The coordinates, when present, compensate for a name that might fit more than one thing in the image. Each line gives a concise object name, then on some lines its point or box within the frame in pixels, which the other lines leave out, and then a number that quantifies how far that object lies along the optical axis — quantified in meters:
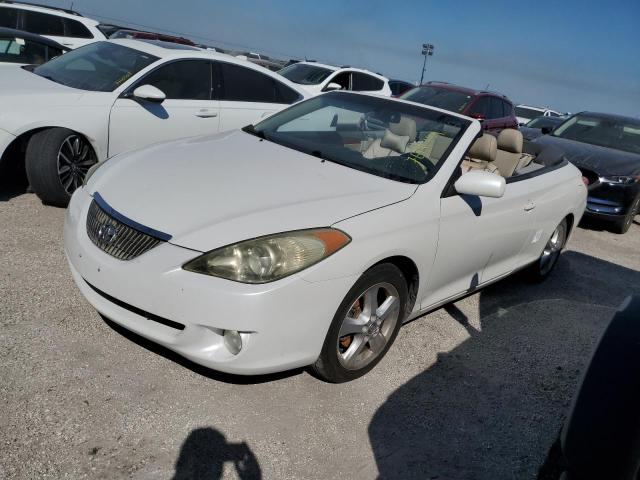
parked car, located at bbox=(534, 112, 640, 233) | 7.65
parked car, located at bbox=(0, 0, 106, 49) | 10.54
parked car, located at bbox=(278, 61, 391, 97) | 12.11
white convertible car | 2.52
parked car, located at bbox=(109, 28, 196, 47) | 16.04
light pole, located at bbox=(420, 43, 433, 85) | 32.12
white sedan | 4.69
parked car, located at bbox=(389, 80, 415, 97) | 19.23
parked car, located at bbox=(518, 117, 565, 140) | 9.59
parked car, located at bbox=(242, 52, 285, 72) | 27.16
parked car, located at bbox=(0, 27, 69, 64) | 7.38
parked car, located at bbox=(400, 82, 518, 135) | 10.70
